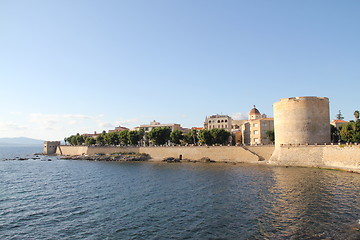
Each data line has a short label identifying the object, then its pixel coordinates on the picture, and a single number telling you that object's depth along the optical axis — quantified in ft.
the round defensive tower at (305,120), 167.94
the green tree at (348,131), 169.07
